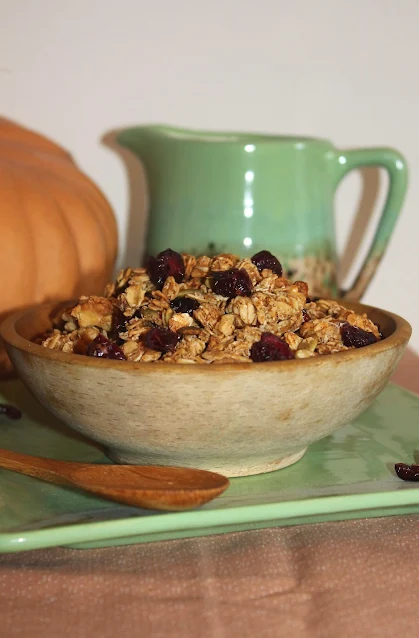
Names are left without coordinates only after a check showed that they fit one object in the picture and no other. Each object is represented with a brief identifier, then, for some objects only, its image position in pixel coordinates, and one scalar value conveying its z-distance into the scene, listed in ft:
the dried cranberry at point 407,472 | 1.87
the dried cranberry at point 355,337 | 1.96
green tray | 1.56
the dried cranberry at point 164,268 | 2.17
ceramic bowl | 1.67
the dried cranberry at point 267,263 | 2.27
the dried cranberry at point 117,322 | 2.04
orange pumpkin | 2.71
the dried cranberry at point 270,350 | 1.81
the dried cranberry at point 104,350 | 1.83
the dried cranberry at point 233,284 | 2.05
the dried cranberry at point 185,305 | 2.05
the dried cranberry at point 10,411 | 2.37
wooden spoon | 1.59
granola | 1.87
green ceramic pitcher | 2.85
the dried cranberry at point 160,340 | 1.87
